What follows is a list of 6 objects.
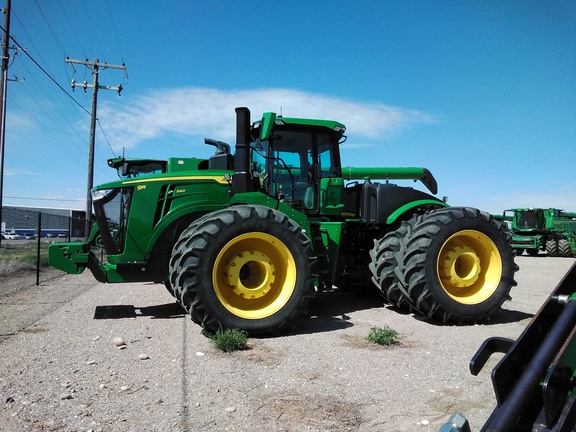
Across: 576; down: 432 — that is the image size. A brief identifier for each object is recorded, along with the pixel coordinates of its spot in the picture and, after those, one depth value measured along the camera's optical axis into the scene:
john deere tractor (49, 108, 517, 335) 5.70
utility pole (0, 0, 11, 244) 19.27
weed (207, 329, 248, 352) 4.96
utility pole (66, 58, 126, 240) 24.33
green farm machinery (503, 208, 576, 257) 26.28
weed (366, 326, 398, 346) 5.29
